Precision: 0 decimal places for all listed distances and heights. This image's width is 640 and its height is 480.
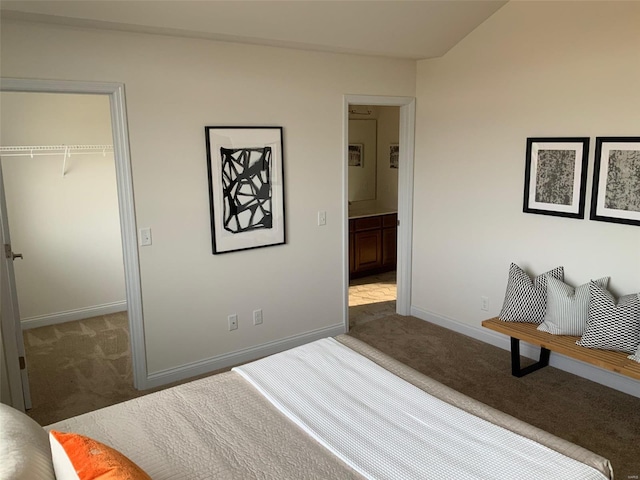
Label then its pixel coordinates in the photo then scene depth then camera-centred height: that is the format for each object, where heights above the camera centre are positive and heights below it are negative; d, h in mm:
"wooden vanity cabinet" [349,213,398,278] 6078 -1061
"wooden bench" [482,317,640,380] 2938 -1209
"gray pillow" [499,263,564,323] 3584 -1014
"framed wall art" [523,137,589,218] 3477 -140
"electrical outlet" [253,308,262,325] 3988 -1236
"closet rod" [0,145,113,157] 4359 +124
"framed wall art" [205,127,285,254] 3600 -194
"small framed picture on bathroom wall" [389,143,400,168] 6636 +44
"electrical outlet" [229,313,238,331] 3868 -1236
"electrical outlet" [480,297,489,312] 4254 -1237
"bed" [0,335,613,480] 1679 -1023
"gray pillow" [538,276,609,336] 3330 -1015
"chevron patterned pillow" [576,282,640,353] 3039 -1023
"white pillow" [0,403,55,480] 1369 -846
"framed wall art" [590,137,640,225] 3191 -164
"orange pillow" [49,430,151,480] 1379 -842
